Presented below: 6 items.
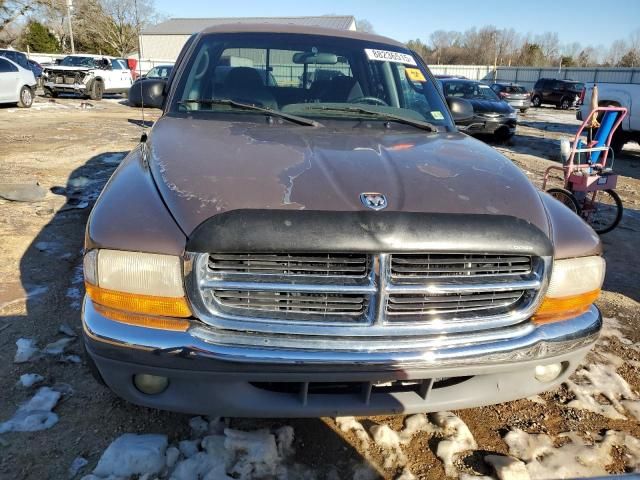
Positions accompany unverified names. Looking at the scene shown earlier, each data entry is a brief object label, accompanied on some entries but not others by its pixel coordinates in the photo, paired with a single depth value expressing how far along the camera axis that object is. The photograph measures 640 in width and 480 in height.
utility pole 41.98
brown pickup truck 1.81
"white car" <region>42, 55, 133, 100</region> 19.84
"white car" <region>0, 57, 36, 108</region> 15.40
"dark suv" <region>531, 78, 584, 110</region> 29.25
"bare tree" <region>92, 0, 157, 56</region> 54.84
